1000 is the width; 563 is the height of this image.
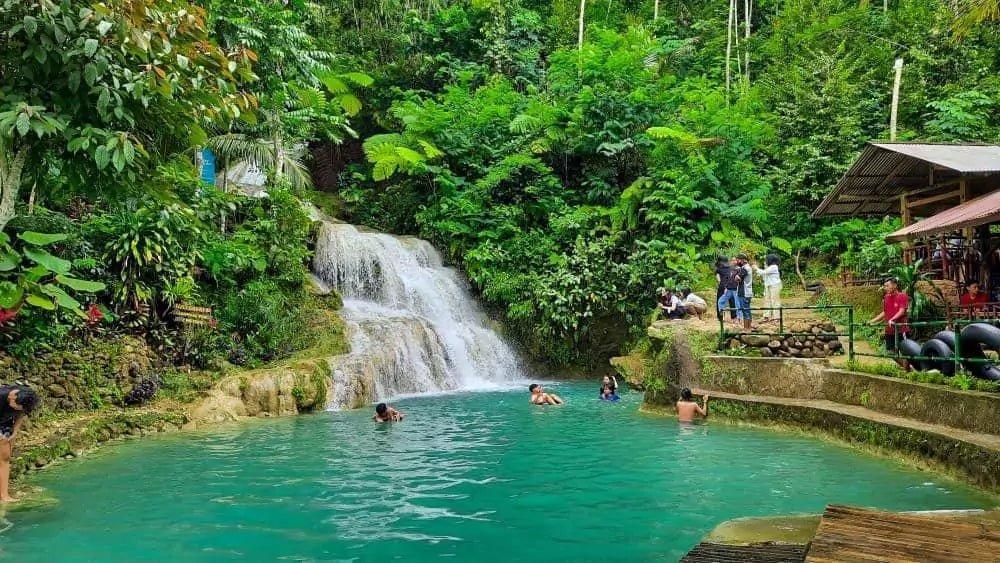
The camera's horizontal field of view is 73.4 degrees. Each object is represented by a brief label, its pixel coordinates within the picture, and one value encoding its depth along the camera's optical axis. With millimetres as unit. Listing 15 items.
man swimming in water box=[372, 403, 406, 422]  12008
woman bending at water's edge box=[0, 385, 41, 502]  7020
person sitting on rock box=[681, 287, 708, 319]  16812
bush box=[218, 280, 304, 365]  15539
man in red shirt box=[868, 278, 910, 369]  10258
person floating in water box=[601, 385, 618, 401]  14898
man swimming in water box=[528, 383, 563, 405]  14062
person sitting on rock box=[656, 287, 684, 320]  16578
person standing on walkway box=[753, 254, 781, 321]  14297
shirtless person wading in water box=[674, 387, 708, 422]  11742
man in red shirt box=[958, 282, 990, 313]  11966
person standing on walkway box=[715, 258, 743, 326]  13812
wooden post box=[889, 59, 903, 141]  20391
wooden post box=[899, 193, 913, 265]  16281
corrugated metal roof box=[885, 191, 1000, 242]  10875
